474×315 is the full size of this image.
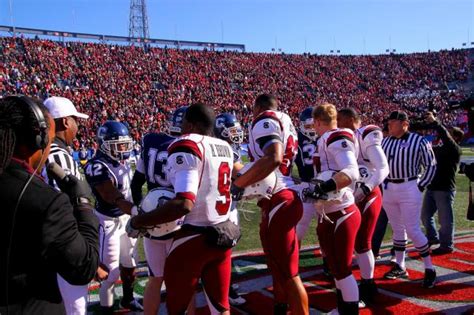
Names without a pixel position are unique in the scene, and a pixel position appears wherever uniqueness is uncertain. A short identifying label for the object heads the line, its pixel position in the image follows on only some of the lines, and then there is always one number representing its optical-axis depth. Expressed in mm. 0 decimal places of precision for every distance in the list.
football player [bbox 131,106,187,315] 3518
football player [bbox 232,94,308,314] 3350
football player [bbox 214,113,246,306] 4734
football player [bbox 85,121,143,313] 4141
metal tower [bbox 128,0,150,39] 49000
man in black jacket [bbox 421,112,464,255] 6410
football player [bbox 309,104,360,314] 3586
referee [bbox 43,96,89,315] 2971
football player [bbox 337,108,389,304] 4395
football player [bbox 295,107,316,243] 5535
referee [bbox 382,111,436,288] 5031
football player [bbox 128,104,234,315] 2703
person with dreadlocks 1662
